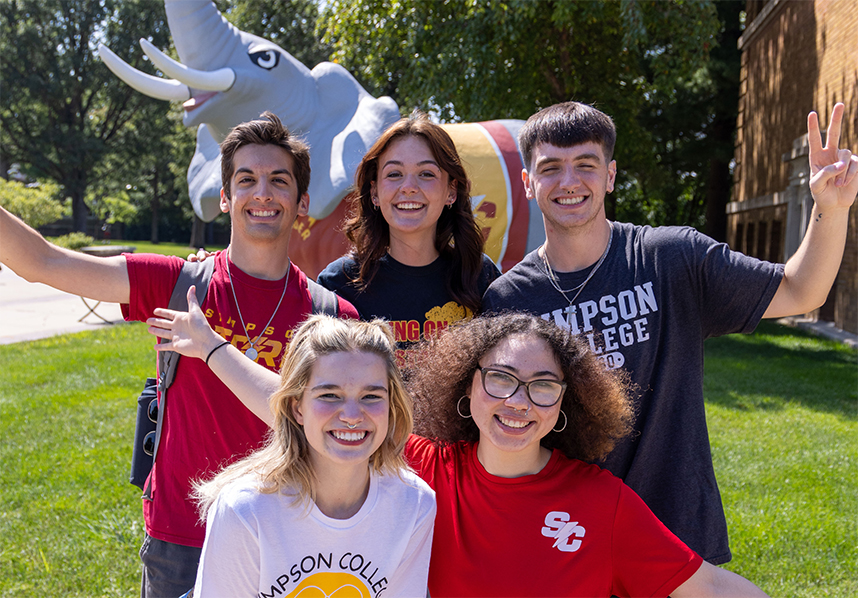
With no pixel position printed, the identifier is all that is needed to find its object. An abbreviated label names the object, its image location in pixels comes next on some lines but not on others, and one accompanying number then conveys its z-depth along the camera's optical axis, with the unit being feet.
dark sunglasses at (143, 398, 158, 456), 6.81
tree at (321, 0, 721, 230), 30.30
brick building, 33.53
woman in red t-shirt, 5.19
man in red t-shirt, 6.23
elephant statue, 16.55
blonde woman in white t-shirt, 4.98
